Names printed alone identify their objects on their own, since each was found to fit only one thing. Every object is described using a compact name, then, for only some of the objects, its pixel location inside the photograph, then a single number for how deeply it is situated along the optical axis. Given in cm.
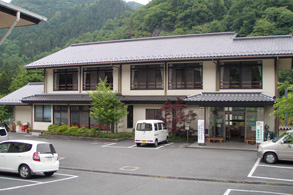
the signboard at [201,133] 2091
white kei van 2038
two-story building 2214
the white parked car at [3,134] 1768
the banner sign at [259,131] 1953
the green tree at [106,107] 2366
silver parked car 1475
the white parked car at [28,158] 1159
